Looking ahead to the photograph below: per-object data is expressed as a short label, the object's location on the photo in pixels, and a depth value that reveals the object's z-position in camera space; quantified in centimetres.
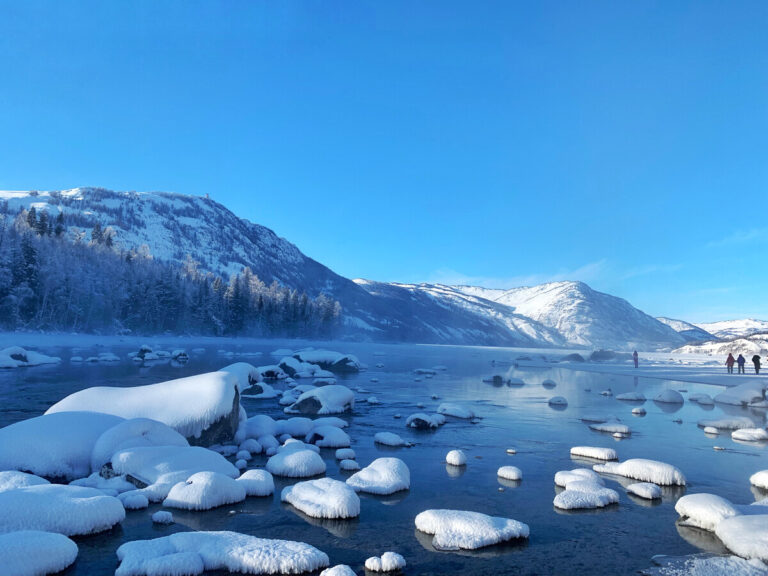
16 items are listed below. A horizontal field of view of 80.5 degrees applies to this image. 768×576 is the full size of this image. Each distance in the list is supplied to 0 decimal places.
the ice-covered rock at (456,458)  1455
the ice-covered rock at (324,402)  2370
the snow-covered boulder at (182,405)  1551
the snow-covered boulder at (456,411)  2325
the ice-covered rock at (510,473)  1302
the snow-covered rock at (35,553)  675
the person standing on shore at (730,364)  5365
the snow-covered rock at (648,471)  1282
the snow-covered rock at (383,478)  1173
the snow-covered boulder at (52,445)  1203
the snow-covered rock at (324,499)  1000
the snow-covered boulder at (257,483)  1120
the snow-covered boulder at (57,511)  834
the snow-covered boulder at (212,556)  712
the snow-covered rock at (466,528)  866
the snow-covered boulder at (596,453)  1541
